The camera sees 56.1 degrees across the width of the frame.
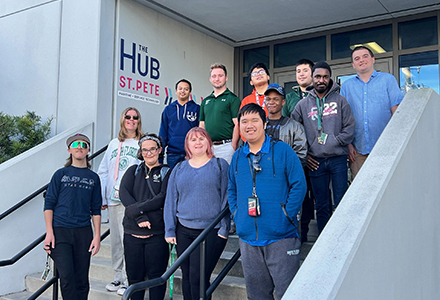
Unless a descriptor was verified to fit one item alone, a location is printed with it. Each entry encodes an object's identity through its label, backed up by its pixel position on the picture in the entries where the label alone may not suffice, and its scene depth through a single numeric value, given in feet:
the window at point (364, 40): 23.80
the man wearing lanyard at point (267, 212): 8.79
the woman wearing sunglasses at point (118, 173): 12.97
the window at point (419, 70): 22.49
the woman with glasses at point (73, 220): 11.34
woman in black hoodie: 11.17
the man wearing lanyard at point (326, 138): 11.01
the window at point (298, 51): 25.89
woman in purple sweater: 10.36
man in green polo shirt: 13.57
